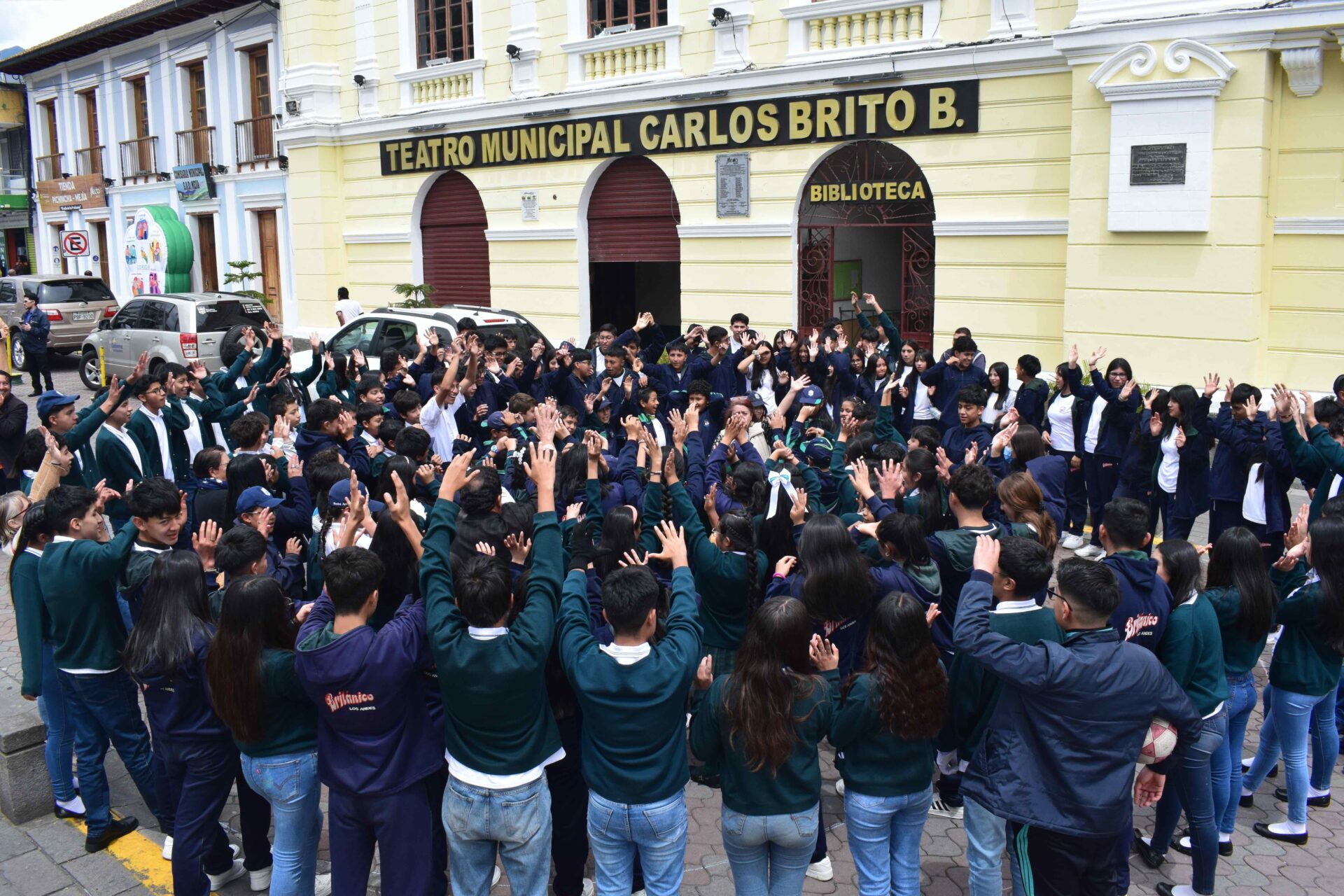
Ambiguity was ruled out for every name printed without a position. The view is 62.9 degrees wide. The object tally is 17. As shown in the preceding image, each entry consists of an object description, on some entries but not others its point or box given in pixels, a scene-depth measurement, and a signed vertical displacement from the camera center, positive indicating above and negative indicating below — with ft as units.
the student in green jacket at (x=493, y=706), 11.91 -4.49
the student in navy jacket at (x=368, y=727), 12.23 -4.91
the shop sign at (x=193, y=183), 76.43 +8.29
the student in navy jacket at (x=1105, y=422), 28.53 -3.46
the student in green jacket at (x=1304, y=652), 14.89 -5.08
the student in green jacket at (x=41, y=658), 16.16 -5.28
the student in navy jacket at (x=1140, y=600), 14.05 -3.96
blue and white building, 72.28 +12.60
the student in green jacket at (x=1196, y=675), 14.17 -4.99
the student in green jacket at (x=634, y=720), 11.87 -4.63
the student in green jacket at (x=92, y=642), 15.56 -4.84
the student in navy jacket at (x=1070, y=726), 11.75 -4.76
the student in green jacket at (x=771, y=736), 11.78 -4.78
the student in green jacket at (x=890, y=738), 12.20 -5.00
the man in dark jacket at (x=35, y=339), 54.90 -1.79
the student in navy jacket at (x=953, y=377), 30.81 -2.39
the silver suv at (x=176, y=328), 55.26 -1.32
